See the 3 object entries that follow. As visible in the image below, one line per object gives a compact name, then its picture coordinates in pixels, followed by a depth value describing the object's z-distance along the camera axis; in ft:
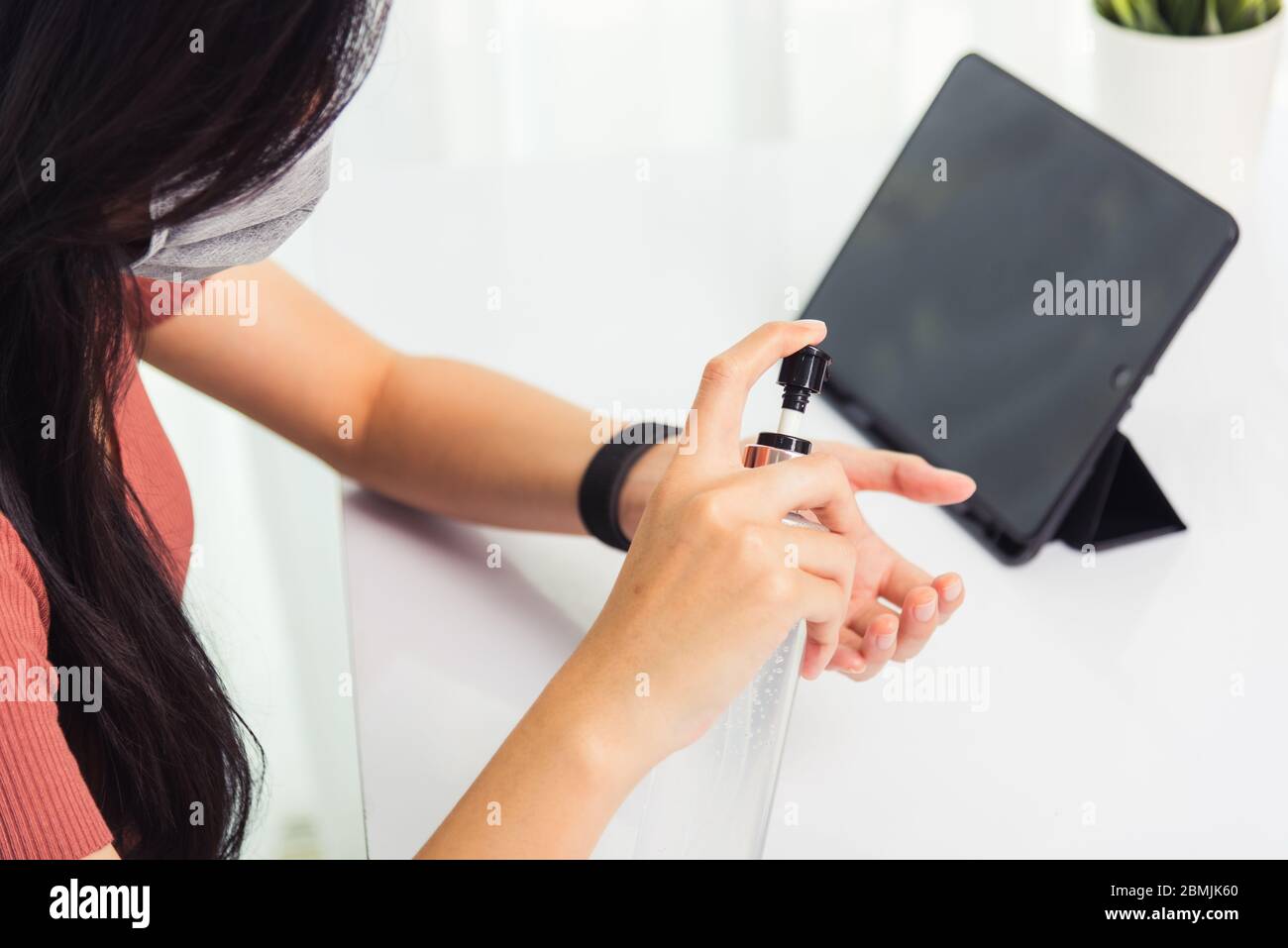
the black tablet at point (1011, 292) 2.37
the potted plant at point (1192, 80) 2.77
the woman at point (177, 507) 1.65
